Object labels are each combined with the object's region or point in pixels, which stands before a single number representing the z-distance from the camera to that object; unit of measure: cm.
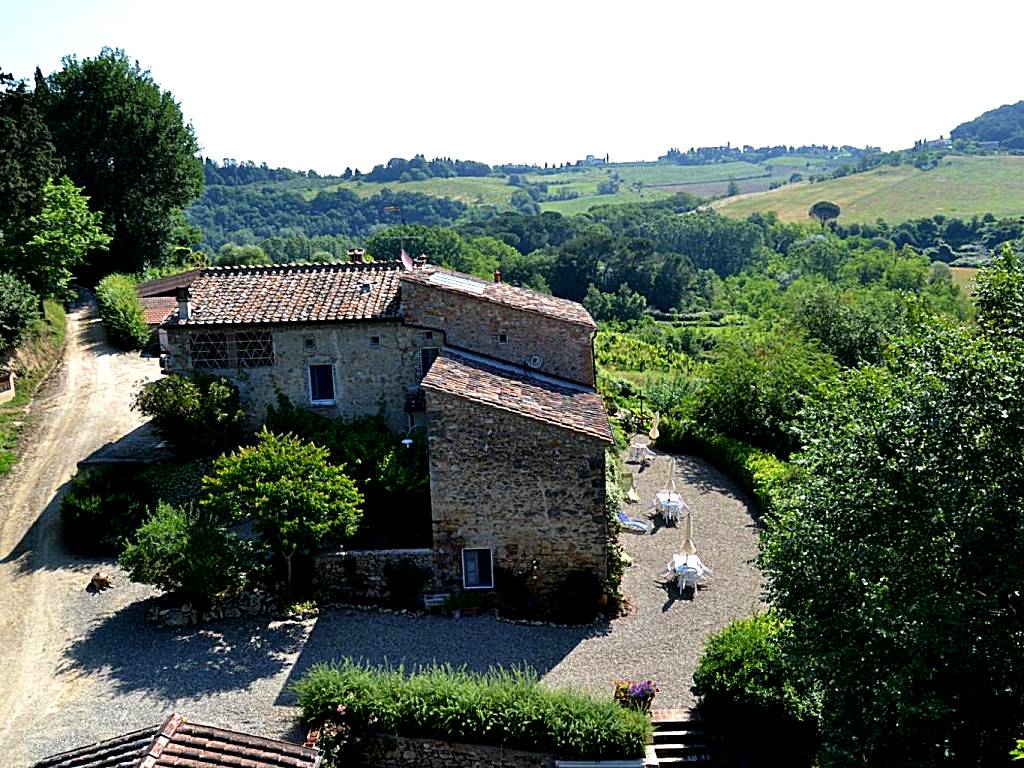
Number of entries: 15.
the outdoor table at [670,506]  2538
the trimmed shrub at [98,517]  2188
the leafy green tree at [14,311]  3017
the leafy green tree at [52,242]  3481
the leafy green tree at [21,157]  3197
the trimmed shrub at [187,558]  1891
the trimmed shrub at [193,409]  2338
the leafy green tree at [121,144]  4562
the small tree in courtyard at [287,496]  1902
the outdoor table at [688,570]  2098
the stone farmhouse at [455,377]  1950
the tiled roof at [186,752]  1155
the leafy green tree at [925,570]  1171
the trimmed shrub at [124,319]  3696
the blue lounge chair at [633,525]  2461
